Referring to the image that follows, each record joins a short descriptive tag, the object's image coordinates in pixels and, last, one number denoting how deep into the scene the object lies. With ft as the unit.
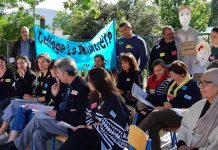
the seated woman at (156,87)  14.82
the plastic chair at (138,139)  8.19
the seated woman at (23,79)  18.22
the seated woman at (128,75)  16.50
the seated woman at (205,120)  9.74
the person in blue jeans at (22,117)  14.75
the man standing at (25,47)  22.68
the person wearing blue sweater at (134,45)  18.90
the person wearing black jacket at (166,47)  17.79
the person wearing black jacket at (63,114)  12.81
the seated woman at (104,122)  11.23
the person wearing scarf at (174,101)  12.89
